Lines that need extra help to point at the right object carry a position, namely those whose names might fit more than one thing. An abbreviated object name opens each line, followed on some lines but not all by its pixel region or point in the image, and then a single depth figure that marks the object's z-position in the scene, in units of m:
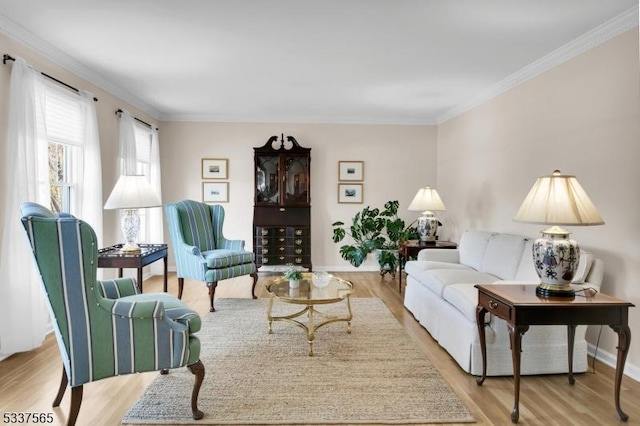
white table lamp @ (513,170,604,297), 2.20
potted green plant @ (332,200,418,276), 5.65
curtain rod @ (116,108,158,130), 4.75
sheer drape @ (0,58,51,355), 2.91
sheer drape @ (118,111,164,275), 4.76
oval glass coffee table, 3.09
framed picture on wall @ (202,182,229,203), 6.32
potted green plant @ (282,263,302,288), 3.47
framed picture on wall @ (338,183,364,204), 6.42
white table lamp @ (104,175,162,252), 3.68
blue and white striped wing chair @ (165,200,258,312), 4.22
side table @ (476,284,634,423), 2.17
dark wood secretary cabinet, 5.94
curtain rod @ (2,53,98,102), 2.98
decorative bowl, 3.51
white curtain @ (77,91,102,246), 3.89
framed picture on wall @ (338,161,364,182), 6.41
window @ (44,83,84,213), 3.49
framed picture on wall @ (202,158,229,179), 6.30
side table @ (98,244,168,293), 3.45
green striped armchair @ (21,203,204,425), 1.88
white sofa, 2.71
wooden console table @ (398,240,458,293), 4.82
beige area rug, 2.20
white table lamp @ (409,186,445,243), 4.95
